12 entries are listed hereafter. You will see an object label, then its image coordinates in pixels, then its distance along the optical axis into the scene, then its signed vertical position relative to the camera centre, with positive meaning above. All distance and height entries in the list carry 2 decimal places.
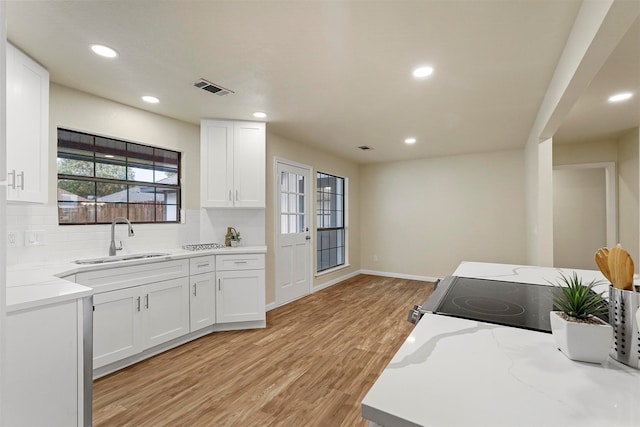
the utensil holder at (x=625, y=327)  0.74 -0.29
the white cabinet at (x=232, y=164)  3.40 +0.63
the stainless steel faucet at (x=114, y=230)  2.74 -0.13
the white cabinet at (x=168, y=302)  2.34 -0.81
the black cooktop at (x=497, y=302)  1.08 -0.38
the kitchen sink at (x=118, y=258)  2.47 -0.37
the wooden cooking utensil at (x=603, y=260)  0.87 -0.14
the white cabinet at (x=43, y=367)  1.30 -0.71
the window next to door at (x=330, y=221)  5.36 -0.08
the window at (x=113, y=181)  2.66 +0.38
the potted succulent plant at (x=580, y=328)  0.74 -0.29
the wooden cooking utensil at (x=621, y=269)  0.81 -0.15
